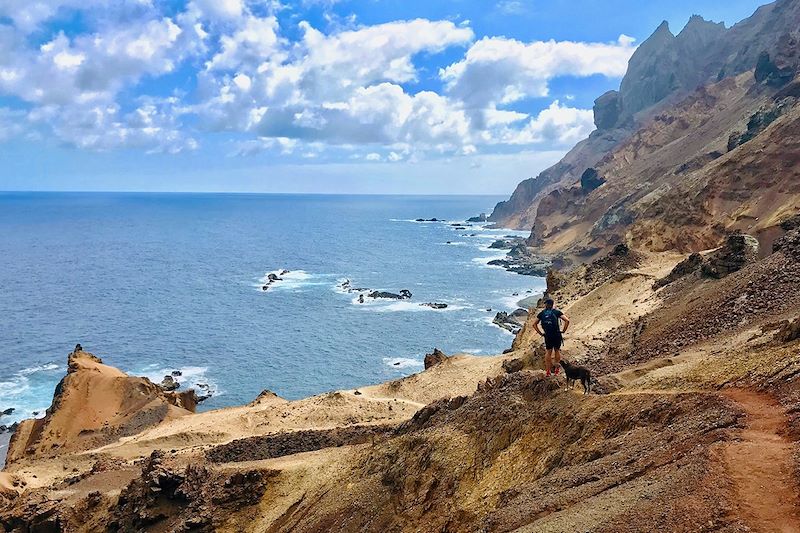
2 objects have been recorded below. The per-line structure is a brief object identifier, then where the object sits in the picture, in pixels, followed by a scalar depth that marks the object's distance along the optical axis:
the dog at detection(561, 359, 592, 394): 14.71
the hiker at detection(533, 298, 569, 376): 16.52
